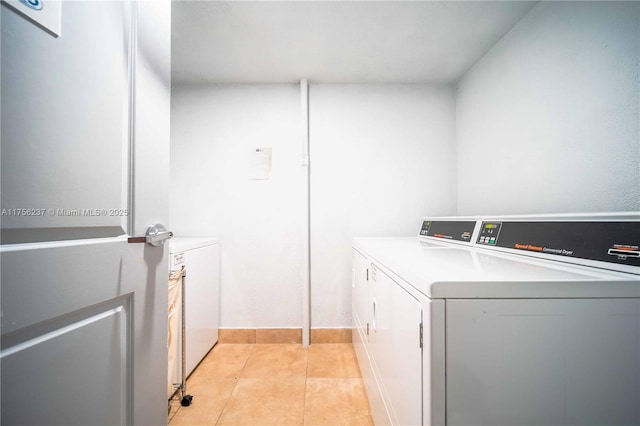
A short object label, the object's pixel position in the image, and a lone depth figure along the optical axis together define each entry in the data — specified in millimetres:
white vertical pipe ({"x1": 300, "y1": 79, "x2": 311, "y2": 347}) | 1940
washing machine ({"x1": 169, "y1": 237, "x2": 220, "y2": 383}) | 1475
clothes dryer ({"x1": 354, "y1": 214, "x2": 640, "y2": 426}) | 577
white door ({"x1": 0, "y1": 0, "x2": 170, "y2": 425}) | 392
